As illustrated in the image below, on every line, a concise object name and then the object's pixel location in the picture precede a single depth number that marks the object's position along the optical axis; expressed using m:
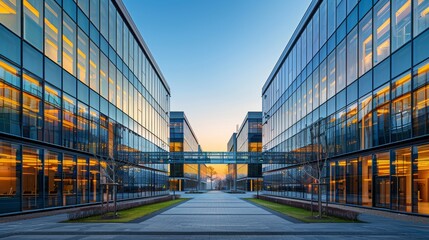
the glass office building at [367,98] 20.73
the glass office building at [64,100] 20.25
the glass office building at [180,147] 96.06
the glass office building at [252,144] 95.31
